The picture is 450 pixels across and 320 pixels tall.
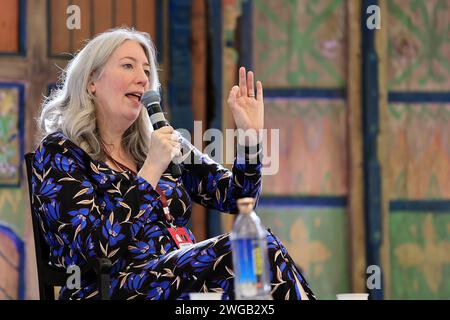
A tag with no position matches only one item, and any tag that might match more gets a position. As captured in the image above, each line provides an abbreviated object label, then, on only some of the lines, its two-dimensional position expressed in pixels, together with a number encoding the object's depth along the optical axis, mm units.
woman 4324
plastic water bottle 3368
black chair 4652
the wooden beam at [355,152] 7988
